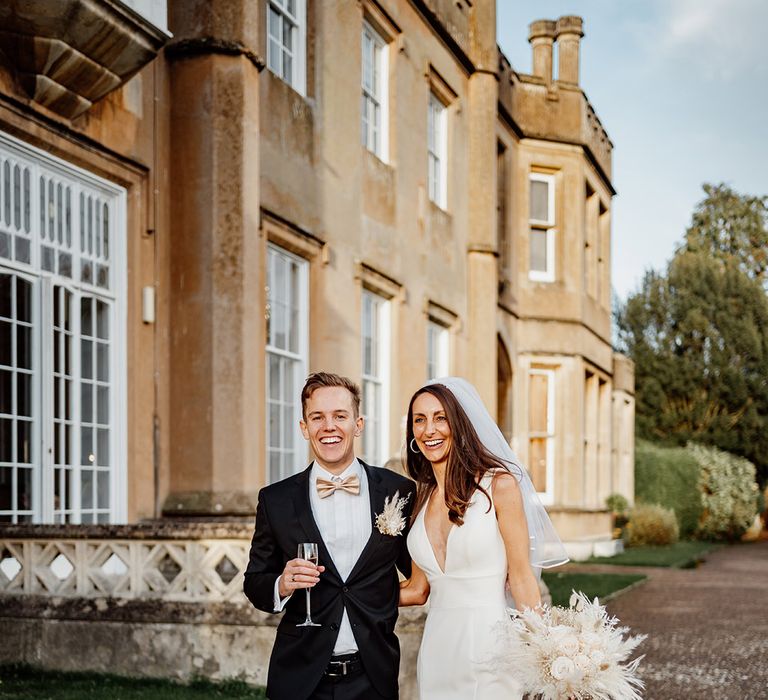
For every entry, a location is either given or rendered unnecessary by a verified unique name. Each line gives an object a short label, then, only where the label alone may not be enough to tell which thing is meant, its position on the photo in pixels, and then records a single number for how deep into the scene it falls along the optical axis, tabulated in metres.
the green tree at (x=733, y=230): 47.44
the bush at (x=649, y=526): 27.12
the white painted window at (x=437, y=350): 16.27
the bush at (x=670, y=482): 31.25
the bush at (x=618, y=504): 26.08
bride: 4.12
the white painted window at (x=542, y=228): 22.05
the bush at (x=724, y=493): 34.09
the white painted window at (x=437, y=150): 16.23
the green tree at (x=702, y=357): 36.16
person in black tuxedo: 3.79
